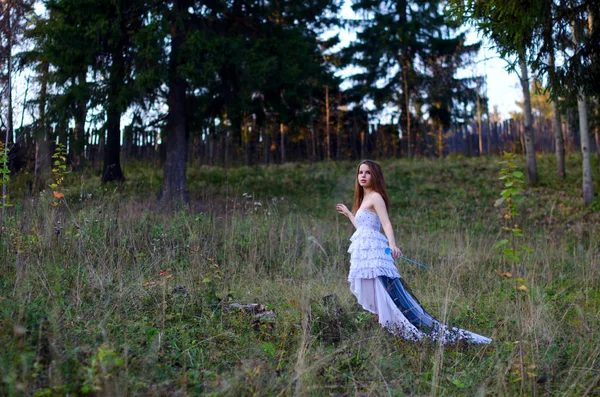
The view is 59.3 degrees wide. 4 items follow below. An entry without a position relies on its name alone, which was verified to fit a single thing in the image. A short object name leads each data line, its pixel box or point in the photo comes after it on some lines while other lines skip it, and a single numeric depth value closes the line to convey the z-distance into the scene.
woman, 4.52
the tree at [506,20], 7.57
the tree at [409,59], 23.52
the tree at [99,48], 11.97
